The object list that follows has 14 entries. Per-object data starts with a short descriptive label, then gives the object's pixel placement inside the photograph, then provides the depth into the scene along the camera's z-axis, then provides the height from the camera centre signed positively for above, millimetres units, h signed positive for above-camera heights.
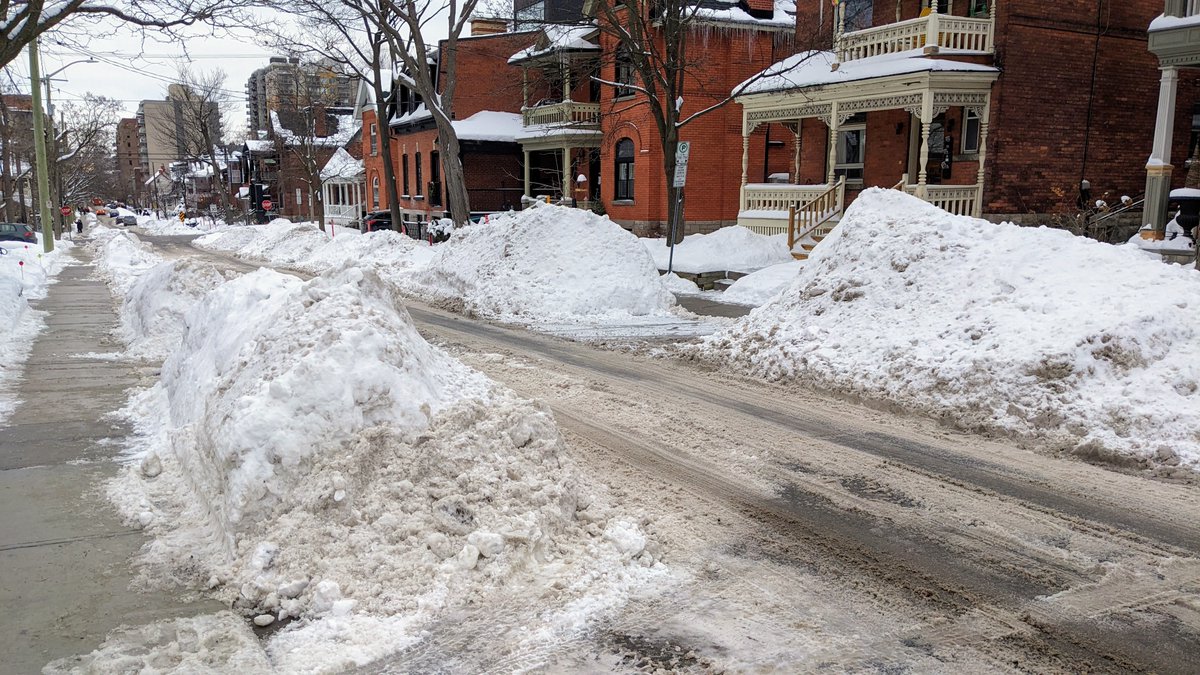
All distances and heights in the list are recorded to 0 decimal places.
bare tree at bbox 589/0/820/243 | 21070 +3681
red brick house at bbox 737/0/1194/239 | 19219 +2384
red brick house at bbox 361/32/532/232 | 38438 +2961
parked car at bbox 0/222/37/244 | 35388 -1782
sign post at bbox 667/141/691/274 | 16812 +678
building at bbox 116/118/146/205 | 158625 +4972
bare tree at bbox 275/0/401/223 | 27250 +5814
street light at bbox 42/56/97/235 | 43525 +2504
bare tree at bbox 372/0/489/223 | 26469 +3945
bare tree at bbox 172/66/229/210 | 58312 +6567
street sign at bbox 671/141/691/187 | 16812 +678
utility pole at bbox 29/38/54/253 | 29453 +1967
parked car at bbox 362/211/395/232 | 41312 -1360
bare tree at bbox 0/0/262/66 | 11977 +2750
